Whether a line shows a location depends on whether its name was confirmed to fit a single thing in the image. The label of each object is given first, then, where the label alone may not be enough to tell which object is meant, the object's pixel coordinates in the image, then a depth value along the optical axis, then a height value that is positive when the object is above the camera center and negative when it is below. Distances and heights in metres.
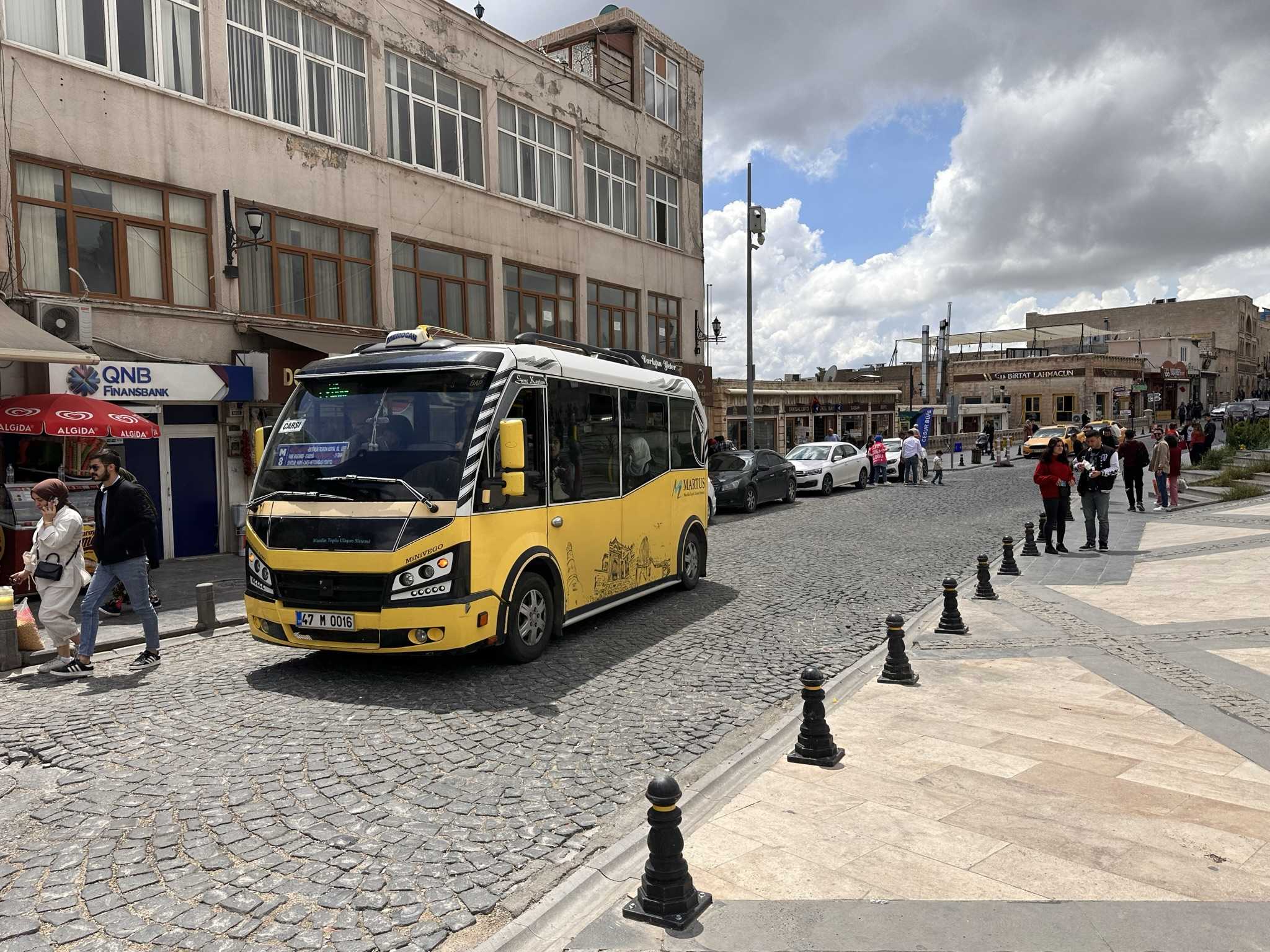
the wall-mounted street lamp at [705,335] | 30.36 +3.51
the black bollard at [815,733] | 5.52 -1.86
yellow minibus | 7.00 -0.51
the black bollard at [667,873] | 3.74 -1.85
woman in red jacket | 14.05 -0.85
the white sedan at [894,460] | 31.42 -1.06
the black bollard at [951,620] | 9.13 -1.97
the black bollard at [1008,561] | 12.42 -1.87
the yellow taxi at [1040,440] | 40.93 -0.62
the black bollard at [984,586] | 10.82 -1.94
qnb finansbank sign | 13.18 +1.02
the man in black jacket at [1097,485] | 14.27 -0.95
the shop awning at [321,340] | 16.11 +1.91
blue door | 15.52 -0.93
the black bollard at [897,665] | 7.36 -1.95
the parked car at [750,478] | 22.02 -1.15
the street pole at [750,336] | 28.66 +3.14
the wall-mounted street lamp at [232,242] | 15.62 +3.55
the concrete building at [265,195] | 13.78 +4.77
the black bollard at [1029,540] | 14.42 -1.83
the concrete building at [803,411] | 38.06 +0.99
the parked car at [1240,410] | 55.91 +0.81
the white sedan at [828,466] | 26.14 -1.04
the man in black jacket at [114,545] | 7.76 -0.85
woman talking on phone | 7.56 -0.96
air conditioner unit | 13.02 +1.87
